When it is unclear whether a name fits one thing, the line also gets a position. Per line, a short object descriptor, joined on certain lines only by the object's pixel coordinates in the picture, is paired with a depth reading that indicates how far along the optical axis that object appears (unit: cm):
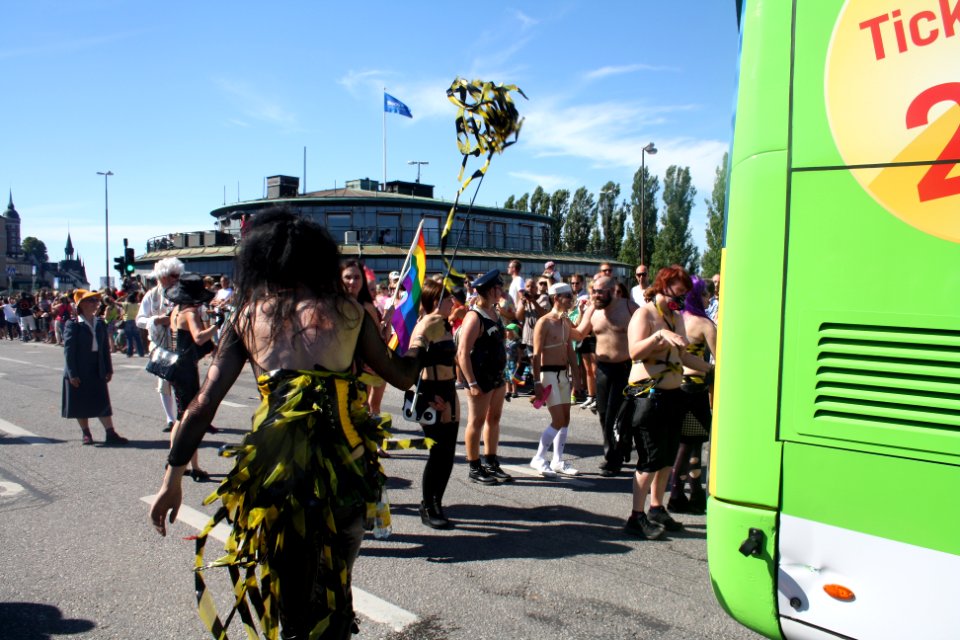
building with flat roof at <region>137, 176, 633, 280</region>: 4066
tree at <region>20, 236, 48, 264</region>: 12950
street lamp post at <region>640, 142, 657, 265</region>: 2637
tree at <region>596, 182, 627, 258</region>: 5550
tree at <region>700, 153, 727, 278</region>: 3900
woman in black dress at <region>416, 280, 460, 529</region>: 503
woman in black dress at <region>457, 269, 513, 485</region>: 588
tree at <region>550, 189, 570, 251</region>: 5781
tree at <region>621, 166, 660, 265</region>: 5012
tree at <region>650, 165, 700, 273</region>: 4553
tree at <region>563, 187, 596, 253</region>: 5725
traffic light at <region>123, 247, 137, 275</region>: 2631
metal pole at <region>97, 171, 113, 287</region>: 5956
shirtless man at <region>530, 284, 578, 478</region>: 659
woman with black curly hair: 251
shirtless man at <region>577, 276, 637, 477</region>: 659
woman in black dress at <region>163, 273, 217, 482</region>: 639
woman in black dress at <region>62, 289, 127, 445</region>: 810
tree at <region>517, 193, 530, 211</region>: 5909
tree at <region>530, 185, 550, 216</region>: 5894
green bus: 204
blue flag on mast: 3519
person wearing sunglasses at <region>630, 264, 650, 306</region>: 1105
